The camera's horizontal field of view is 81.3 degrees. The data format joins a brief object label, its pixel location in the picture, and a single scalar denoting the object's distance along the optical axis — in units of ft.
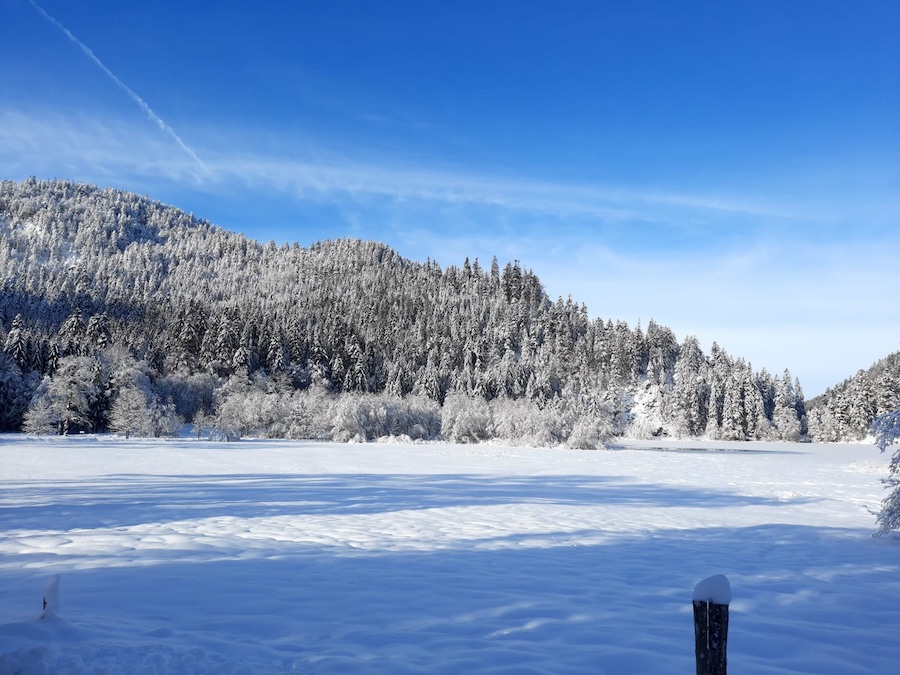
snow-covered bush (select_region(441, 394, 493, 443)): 224.94
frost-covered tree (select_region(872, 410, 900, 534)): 33.85
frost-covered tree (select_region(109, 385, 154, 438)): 168.45
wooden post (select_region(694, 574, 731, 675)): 9.71
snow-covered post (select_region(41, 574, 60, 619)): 16.07
